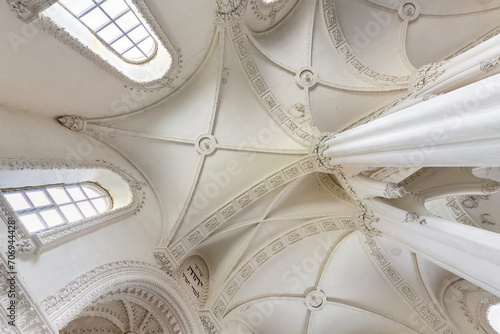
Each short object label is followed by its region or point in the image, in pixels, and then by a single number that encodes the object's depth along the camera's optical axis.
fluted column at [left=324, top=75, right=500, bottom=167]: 3.30
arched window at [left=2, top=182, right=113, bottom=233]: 5.95
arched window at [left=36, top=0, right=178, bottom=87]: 6.13
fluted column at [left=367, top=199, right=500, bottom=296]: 4.08
